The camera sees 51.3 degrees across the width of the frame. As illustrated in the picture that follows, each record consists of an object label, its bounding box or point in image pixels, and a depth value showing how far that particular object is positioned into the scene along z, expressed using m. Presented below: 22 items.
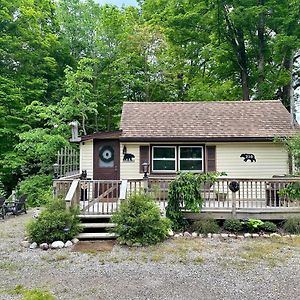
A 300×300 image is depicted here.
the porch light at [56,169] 9.30
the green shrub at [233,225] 8.25
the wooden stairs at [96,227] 7.66
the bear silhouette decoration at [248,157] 11.67
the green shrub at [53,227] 7.34
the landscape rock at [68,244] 7.21
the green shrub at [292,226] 8.07
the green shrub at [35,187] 14.54
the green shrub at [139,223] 7.29
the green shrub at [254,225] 8.23
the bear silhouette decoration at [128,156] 11.70
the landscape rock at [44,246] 7.08
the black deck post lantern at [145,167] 9.22
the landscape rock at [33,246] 7.16
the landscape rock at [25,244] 7.28
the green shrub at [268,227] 8.20
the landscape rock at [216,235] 7.84
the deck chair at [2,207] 10.77
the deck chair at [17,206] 11.30
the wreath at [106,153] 11.86
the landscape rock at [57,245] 7.12
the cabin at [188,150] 11.55
